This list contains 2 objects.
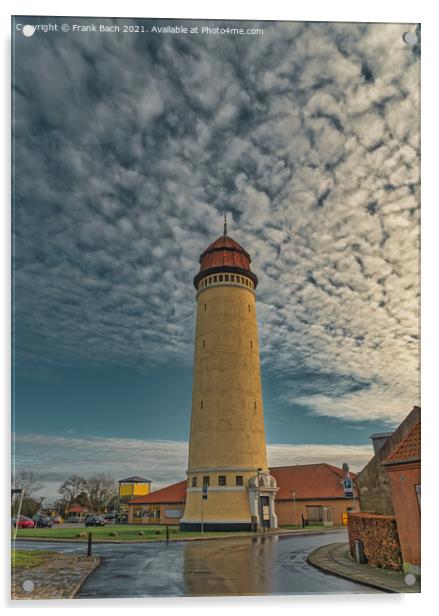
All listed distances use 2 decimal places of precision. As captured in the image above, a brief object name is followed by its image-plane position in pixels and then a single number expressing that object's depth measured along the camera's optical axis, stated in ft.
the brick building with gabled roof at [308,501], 83.25
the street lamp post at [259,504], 84.48
